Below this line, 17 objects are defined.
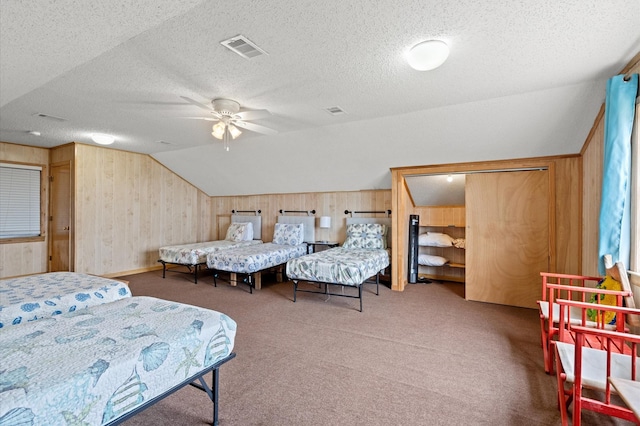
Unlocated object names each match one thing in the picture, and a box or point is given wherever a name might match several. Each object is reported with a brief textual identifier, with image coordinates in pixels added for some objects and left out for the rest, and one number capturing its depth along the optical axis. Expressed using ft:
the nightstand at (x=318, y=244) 18.80
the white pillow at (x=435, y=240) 17.03
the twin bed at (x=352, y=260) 12.55
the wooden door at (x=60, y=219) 17.20
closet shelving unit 17.57
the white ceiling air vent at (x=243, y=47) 6.64
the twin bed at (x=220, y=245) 17.25
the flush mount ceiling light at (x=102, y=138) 15.13
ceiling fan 10.14
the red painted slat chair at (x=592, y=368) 4.45
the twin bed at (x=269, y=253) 15.16
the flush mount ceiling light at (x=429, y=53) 6.64
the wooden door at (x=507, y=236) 12.66
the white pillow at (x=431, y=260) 16.92
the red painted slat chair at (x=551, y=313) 6.68
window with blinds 16.53
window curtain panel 7.01
